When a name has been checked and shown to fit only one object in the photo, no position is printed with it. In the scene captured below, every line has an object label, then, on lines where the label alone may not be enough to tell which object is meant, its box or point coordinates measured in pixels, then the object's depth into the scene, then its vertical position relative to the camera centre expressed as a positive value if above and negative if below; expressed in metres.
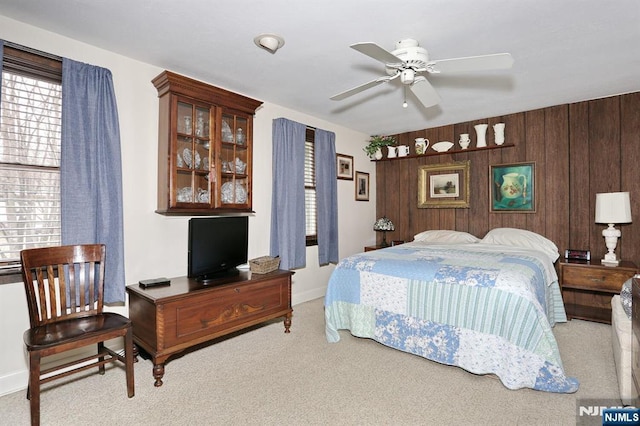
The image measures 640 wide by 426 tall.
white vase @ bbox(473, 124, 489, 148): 4.63 +1.08
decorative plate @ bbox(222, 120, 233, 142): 3.28 +0.79
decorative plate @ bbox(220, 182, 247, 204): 3.31 +0.19
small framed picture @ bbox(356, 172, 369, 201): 5.53 +0.42
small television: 2.89 -0.32
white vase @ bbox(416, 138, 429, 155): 5.20 +1.04
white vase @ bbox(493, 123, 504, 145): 4.50 +1.06
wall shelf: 4.52 +0.88
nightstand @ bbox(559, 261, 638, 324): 3.44 -0.84
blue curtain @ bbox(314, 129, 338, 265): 4.67 +0.23
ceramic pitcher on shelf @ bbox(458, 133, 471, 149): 4.79 +1.02
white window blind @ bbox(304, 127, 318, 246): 4.67 +0.31
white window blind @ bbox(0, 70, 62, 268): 2.30 +0.36
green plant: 5.50 +1.13
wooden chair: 1.91 -0.69
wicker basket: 3.32 -0.55
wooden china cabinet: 2.88 +0.62
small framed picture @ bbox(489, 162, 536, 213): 4.37 +0.30
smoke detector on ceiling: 2.48 +1.32
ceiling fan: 2.14 +1.03
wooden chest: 2.45 -0.83
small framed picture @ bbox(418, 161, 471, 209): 4.95 +0.39
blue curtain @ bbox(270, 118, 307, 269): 4.09 +0.21
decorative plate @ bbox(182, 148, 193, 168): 3.00 +0.51
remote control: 2.69 -0.58
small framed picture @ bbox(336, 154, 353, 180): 5.18 +0.72
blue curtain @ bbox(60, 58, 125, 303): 2.46 +0.36
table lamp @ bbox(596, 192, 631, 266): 3.48 -0.06
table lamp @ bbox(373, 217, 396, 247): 5.39 -0.25
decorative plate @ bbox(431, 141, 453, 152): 5.02 +0.99
